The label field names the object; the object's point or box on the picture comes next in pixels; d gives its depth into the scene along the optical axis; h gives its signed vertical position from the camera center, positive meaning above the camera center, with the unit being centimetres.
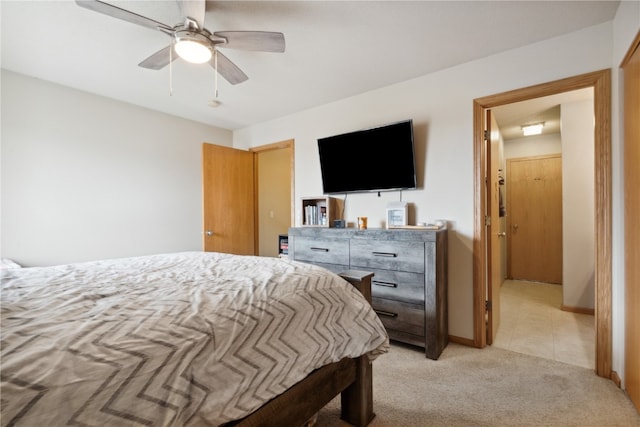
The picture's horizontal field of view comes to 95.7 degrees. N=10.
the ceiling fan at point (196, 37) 158 +105
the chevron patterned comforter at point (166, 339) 62 -36
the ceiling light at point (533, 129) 421 +117
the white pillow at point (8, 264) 235 -42
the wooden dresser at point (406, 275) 226 -54
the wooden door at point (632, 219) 158 -7
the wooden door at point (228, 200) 373 +16
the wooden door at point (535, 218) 470 -18
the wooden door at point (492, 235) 255 -24
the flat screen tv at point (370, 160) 274 +51
